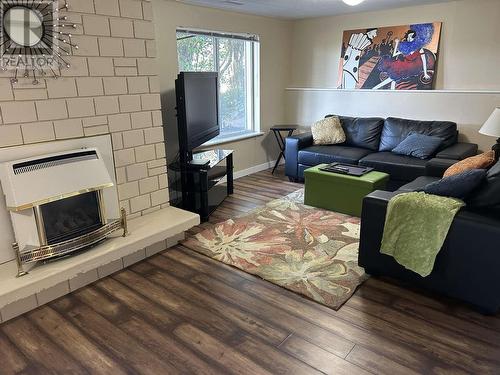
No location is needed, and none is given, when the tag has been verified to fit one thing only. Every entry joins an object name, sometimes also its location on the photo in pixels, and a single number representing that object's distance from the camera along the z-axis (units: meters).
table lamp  3.17
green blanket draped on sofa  2.16
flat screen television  3.42
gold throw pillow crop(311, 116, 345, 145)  4.89
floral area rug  2.56
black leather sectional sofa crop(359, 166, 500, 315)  2.05
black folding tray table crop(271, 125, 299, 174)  5.25
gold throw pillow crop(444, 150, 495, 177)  2.78
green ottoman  3.62
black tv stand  3.58
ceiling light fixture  2.99
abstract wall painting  4.46
